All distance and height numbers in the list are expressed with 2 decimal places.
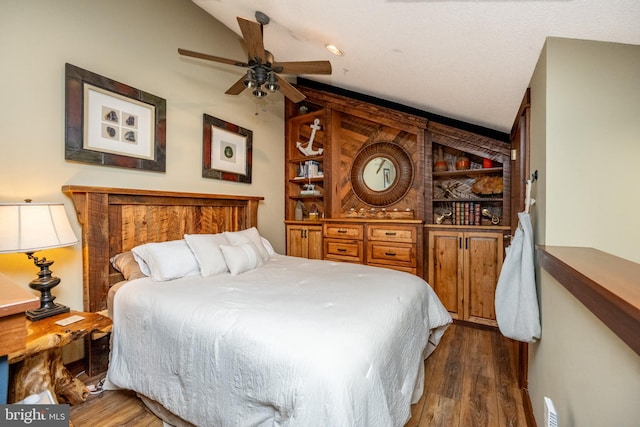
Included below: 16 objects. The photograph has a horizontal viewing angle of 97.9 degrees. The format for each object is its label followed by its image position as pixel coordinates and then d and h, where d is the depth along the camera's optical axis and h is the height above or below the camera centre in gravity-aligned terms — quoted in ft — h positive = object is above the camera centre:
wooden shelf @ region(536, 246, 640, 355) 1.89 -0.60
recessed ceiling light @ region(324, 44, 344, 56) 7.84 +4.70
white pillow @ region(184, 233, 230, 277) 7.07 -1.10
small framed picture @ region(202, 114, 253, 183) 9.70 +2.33
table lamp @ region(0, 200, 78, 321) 4.90 -0.43
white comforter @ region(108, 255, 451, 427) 3.43 -2.01
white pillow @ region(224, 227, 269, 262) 8.53 -0.83
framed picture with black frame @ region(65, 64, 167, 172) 6.48 +2.31
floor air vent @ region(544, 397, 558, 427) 3.76 -2.75
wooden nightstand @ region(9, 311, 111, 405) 4.78 -2.74
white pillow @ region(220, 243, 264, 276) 7.32 -1.23
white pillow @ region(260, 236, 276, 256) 9.75 -1.22
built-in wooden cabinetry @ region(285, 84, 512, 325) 9.65 +0.59
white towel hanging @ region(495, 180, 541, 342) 4.94 -1.42
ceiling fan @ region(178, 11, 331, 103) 6.44 +3.64
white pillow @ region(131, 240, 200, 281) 6.57 -1.18
